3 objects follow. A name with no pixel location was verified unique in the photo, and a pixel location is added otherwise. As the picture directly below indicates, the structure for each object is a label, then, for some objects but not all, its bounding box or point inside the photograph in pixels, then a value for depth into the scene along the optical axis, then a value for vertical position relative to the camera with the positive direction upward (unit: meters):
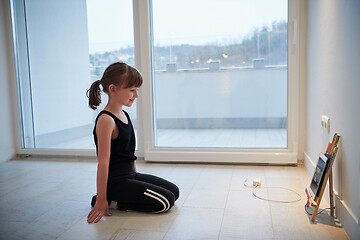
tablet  1.63 -0.55
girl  1.74 -0.45
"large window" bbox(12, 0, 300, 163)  2.87 +0.04
